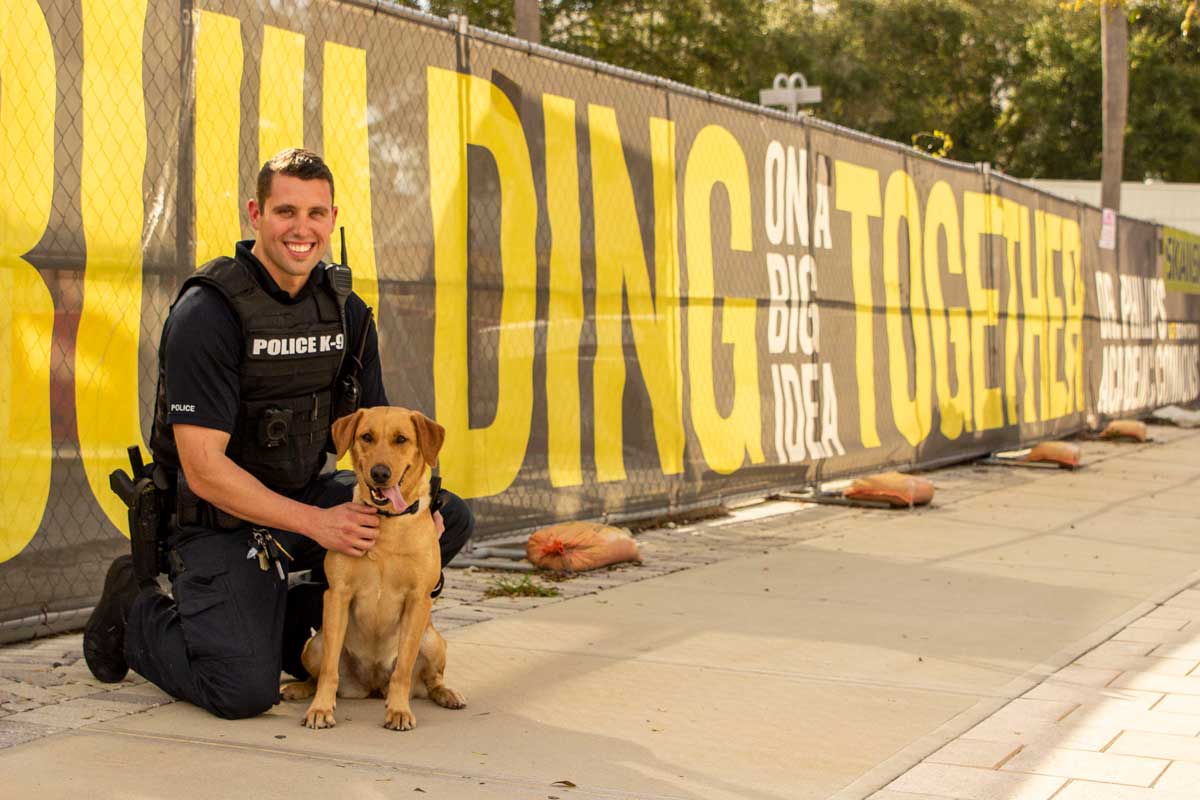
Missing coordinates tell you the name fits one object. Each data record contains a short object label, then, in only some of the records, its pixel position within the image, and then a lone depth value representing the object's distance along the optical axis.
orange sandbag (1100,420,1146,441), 18.89
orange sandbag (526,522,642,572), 8.18
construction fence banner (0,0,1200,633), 6.02
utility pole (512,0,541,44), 12.82
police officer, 4.89
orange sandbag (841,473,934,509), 11.58
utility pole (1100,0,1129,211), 24.45
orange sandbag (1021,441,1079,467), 15.16
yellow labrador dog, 4.80
